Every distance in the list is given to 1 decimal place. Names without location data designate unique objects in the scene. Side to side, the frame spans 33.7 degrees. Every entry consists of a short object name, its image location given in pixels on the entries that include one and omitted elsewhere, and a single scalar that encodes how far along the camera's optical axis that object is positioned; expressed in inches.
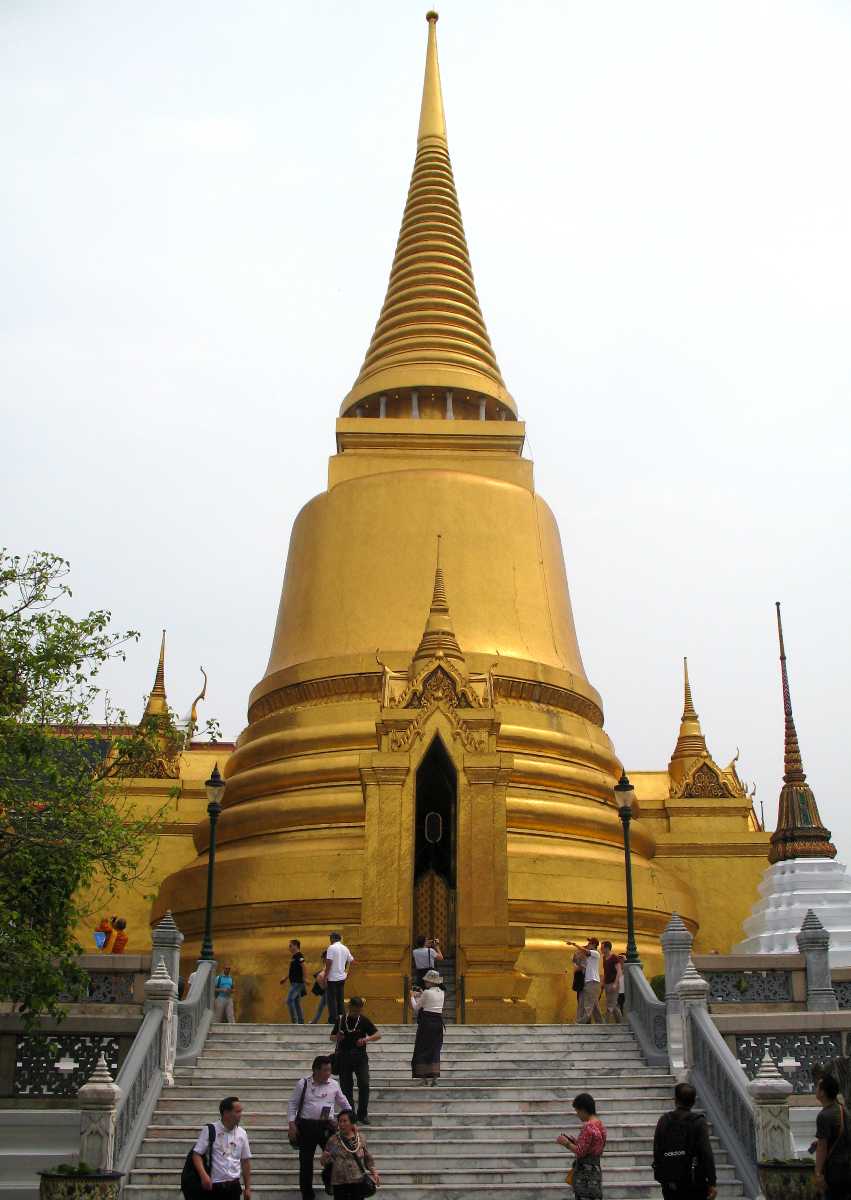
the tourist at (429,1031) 490.9
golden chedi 703.7
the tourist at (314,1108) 388.8
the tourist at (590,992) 625.9
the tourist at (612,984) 630.5
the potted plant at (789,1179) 403.5
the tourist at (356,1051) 448.1
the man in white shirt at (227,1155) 338.6
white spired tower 829.2
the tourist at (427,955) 570.6
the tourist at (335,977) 560.1
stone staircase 430.9
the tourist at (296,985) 640.4
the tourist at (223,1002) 612.1
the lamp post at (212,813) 613.6
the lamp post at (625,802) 643.5
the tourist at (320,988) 577.9
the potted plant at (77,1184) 396.8
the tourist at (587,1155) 345.7
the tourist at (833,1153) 303.3
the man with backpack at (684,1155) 319.0
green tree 467.8
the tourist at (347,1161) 359.6
